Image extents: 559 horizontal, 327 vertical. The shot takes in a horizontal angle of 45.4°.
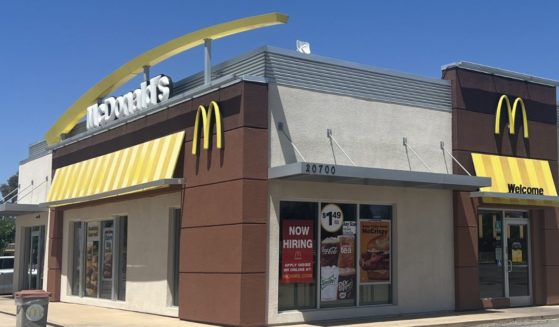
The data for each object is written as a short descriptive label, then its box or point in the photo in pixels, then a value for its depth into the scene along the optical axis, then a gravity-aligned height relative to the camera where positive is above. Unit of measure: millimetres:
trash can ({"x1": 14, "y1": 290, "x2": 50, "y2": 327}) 12422 -1276
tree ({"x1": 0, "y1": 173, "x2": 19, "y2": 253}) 58656 +757
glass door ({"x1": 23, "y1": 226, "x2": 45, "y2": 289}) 25500 -647
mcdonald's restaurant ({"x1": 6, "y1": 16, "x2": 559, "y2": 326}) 14305 +1240
